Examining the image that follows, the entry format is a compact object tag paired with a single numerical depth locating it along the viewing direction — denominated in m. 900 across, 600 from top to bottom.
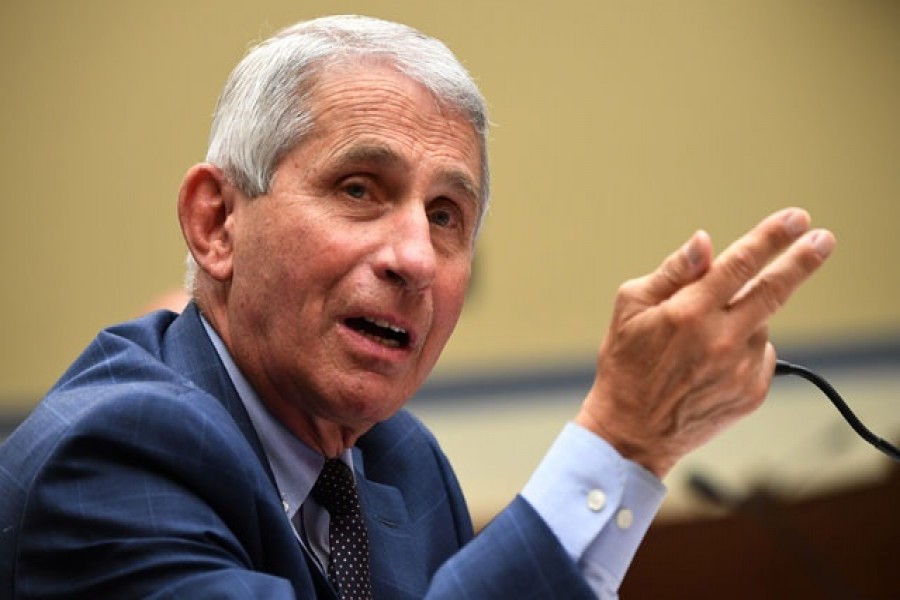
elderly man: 2.24
